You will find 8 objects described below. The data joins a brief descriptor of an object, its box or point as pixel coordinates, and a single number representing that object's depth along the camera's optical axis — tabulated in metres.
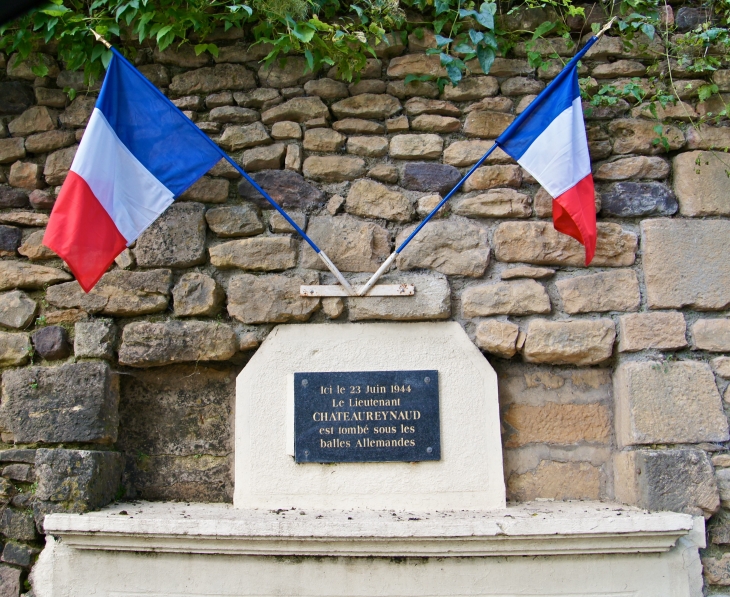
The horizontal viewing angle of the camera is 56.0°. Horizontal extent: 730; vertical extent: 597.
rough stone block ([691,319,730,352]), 2.54
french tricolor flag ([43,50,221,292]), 2.28
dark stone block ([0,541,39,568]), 2.42
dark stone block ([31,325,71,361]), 2.59
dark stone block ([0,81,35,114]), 2.83
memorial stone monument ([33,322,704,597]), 2.26
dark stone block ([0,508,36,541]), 2.43
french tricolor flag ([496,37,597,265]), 2.43
